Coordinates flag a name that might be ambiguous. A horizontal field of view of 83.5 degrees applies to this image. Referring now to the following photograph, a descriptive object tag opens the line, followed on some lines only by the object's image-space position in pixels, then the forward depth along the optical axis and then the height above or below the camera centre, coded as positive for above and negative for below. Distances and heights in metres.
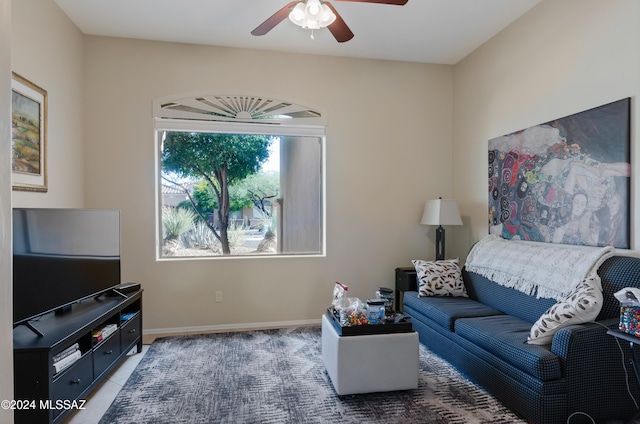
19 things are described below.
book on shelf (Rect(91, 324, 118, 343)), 2.39 -0.86
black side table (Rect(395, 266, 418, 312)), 3.76 -0.77
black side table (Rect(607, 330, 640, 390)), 1.67 -0.60
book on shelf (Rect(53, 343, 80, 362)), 1.98 -0.82
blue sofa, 1.96 -0.90
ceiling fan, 2.33 +1.31
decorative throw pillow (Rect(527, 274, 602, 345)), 2.05 -0.59
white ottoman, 2.32 -1.00
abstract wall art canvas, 2.40 +0.24
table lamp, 3.78 -0.06
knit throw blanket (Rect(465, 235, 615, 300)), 2.35 -0.41
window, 3.82 +0.31
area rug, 2.14 -1.24
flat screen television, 1.98 -0.31
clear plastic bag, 2.43 -0.72
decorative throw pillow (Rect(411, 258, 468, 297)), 3.37 -0.67
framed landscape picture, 2.45 +0.54
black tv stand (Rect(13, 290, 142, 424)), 1.79 -0.86
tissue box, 1.68 -0.52
